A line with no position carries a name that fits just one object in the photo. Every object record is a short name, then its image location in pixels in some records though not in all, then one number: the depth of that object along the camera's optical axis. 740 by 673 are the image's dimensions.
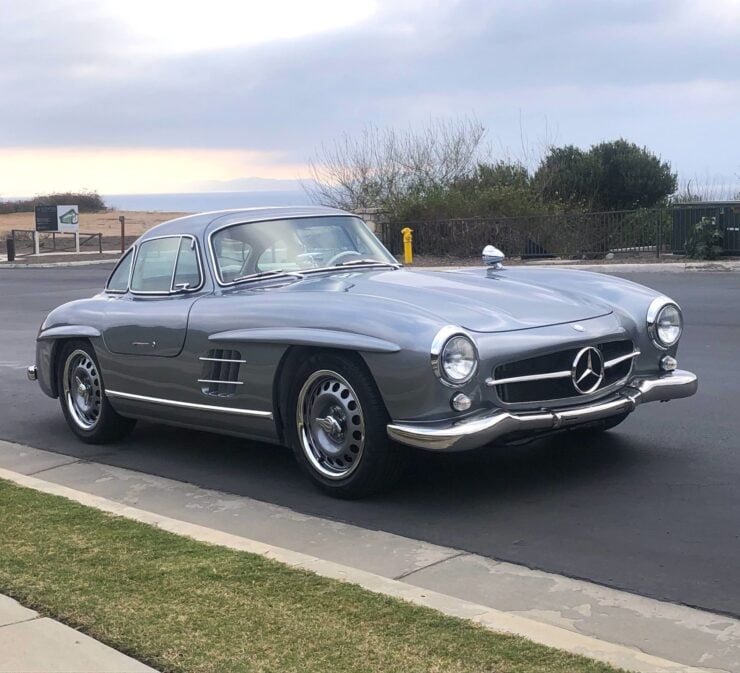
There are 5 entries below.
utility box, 23.38
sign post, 44.62
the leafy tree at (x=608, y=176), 33.72
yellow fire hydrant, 27.91
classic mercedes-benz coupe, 5.40
